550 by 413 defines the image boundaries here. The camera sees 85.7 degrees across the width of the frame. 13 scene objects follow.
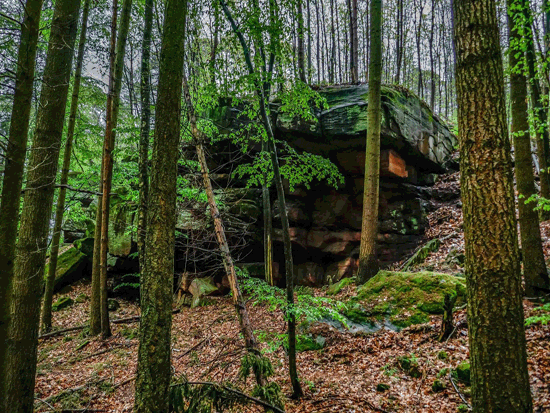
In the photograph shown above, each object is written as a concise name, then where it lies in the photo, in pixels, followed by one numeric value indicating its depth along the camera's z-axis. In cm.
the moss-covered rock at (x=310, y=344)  609
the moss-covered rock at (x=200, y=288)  1047
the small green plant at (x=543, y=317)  364
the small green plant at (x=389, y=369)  471
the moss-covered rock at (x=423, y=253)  901
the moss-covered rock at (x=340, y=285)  895
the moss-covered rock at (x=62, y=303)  1084
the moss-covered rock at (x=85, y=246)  1320
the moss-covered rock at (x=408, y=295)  608
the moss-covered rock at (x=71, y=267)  1224
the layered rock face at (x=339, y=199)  1085
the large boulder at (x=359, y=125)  1070
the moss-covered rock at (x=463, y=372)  394
